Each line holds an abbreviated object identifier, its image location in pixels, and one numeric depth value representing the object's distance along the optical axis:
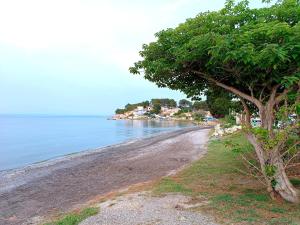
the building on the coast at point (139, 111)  185.50
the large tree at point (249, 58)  7.46
